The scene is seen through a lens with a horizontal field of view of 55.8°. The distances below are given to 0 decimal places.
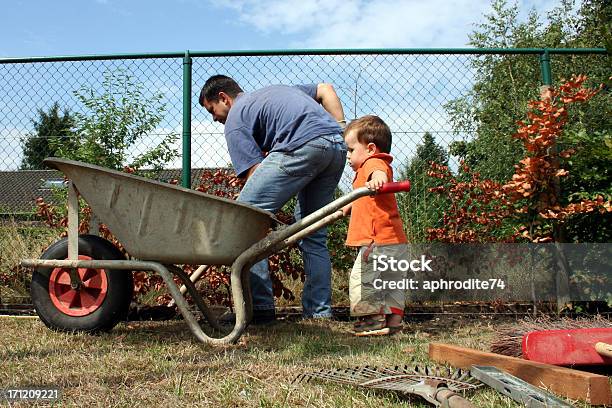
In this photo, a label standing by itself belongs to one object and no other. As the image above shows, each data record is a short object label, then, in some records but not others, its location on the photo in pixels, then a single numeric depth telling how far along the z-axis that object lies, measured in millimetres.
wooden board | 1594
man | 2904
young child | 3059
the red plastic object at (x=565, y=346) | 1958
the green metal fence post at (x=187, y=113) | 3846
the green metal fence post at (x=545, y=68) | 3957
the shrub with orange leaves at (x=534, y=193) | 3596
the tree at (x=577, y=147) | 3574
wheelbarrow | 2502
